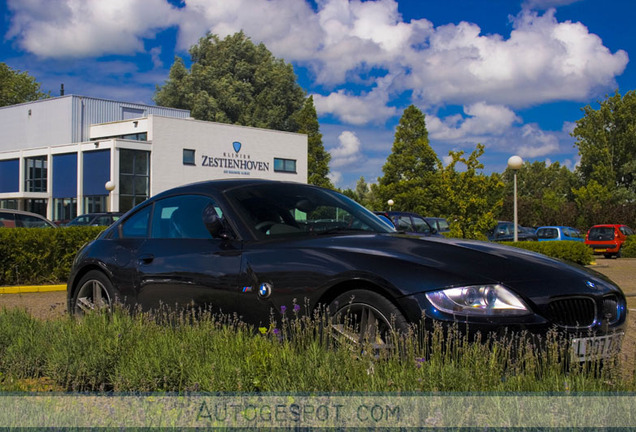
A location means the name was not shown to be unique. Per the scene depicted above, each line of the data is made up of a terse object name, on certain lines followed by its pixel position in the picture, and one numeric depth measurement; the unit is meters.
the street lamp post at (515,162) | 21.48
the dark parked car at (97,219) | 27.80
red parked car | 31.16
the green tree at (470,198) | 22.39
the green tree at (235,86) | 75.69
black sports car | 3.85
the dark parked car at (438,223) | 35.32
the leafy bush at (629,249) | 32.25
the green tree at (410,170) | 54.69
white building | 47.28
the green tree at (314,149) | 63.50
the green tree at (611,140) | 67.44
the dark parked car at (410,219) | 28.05
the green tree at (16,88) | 76.75
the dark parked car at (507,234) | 27.95
